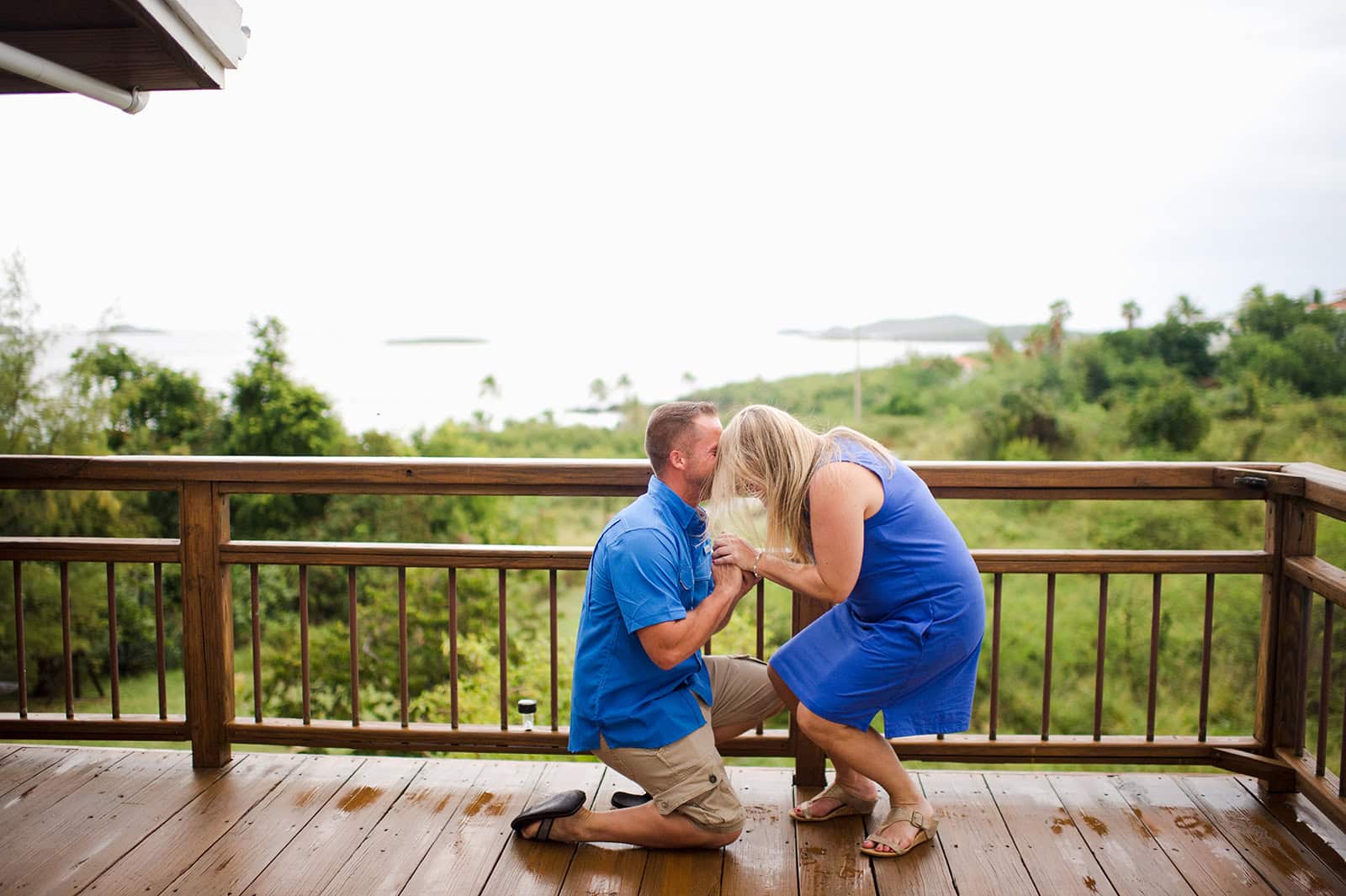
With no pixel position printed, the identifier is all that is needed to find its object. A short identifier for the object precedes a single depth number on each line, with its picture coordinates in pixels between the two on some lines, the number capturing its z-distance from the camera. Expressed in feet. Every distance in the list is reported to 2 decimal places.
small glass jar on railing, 8.39
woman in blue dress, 6.73
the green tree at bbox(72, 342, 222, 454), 52.80
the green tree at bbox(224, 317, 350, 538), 51.72
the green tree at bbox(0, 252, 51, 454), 47.19
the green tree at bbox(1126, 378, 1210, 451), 61.36
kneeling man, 6.75
